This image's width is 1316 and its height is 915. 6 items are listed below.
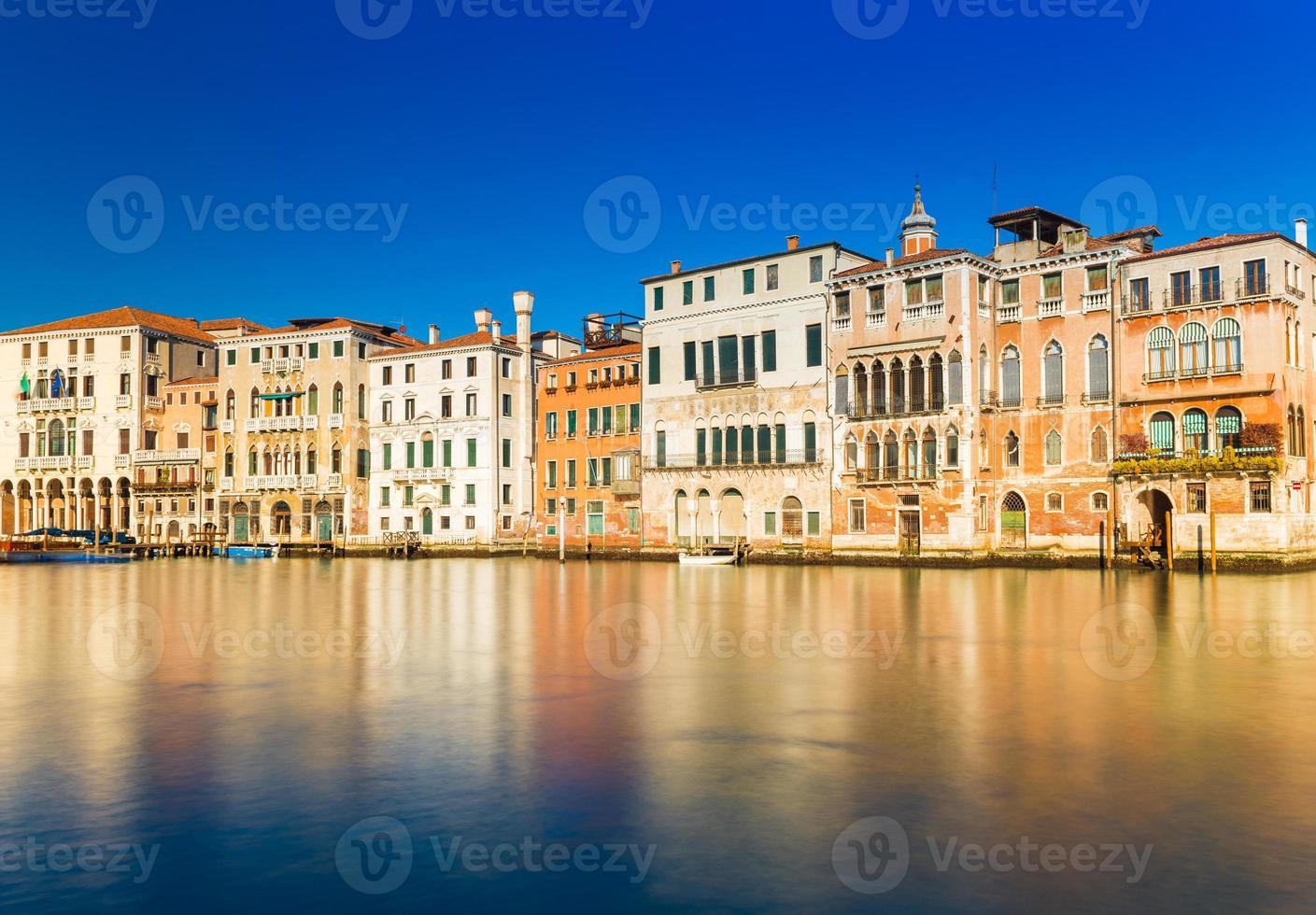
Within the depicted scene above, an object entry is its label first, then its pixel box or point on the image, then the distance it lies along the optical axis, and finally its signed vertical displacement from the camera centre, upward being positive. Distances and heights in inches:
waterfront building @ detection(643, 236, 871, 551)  1925.4 +199.2
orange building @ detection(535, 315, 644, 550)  2203.5 +137.7
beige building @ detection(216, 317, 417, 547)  2561.5 +205.7
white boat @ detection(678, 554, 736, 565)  1893.5 -66.7
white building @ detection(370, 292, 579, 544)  2416.3 +181.8
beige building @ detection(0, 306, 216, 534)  2716.5 +275.2
